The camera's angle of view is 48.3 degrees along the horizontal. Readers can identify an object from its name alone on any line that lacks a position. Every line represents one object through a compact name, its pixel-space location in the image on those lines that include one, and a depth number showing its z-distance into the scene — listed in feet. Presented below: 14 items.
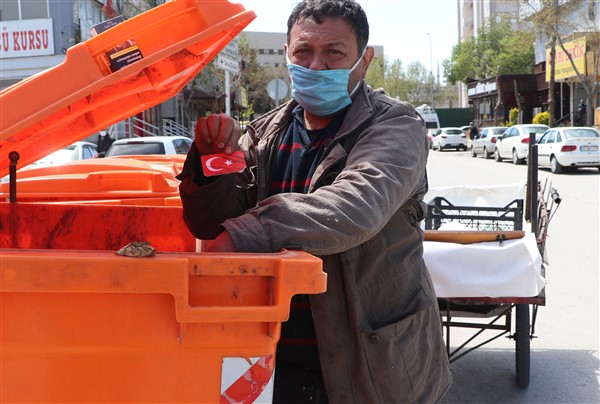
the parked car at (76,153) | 43.52
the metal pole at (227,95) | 40.68
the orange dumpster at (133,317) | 4.38
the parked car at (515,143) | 82.80
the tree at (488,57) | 192.95
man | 5.32
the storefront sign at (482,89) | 175.42
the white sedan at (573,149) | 64.54
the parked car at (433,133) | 147.42
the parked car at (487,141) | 99.71
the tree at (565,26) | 104.63
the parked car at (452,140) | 133.69
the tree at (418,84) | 281.13
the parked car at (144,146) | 37.58
